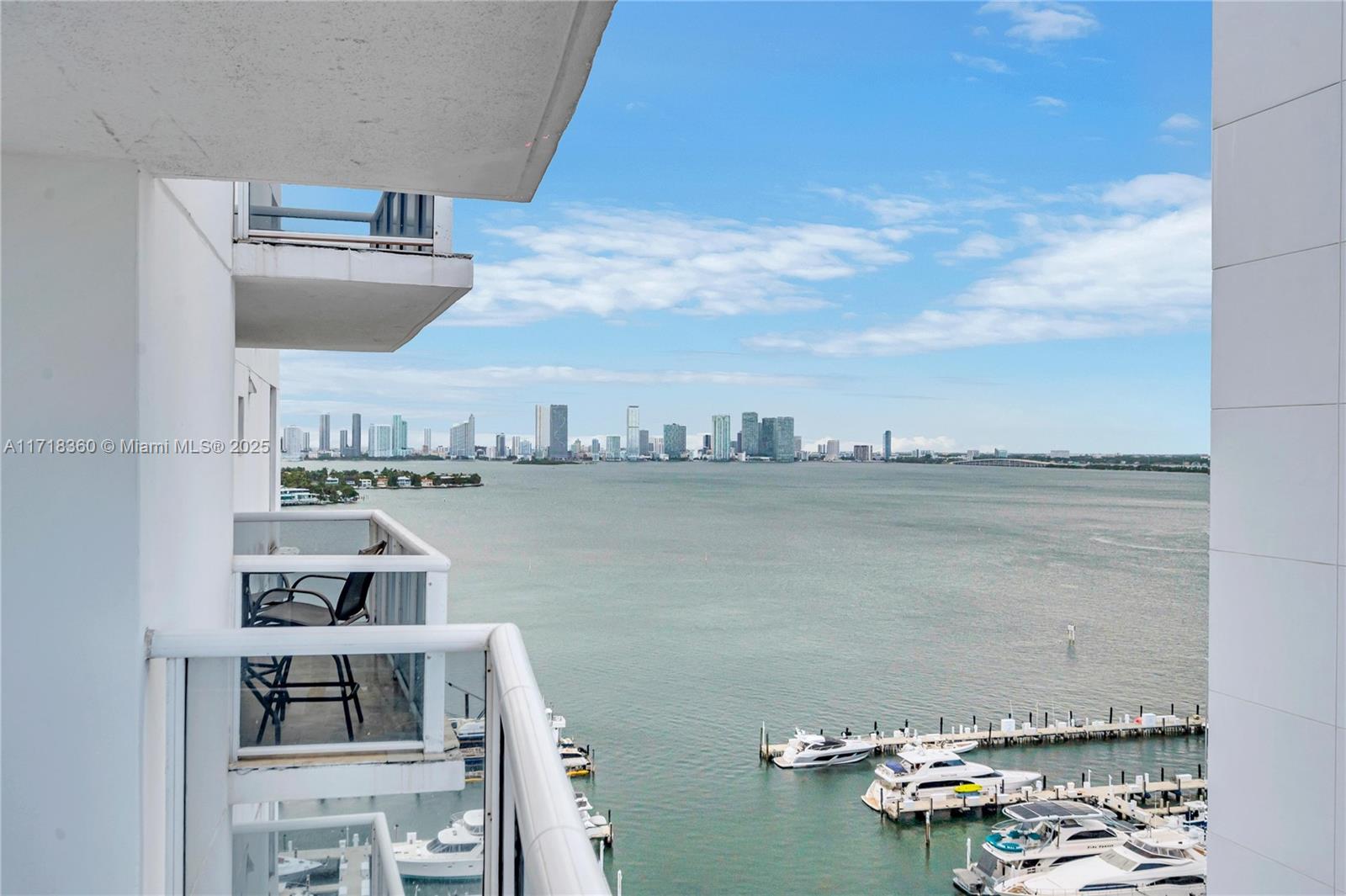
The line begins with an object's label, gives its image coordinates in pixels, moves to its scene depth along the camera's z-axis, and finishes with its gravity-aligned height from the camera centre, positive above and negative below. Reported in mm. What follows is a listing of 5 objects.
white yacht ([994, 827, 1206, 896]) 21562 -10188
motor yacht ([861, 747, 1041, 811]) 25969 -9506
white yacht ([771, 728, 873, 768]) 27641 -9266
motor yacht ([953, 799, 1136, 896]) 23188 -10234
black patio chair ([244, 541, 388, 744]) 3818 -687
